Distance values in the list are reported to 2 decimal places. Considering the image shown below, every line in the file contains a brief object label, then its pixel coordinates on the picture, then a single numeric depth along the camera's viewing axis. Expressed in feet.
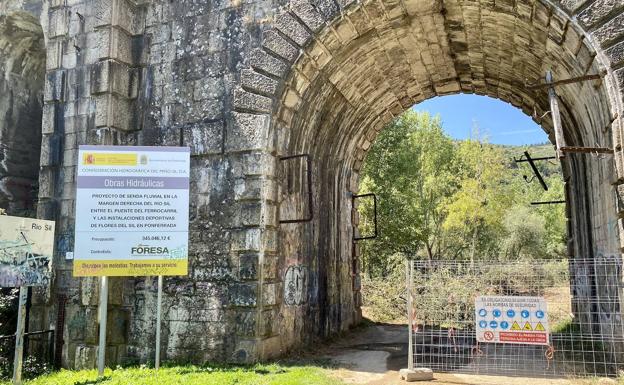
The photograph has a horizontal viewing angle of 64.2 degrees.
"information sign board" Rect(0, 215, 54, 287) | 19.25
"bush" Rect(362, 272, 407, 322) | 45.16
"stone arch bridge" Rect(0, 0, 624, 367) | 24.73
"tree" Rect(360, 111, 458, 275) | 67.46
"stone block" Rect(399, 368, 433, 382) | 22.26
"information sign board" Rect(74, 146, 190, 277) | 22.06
